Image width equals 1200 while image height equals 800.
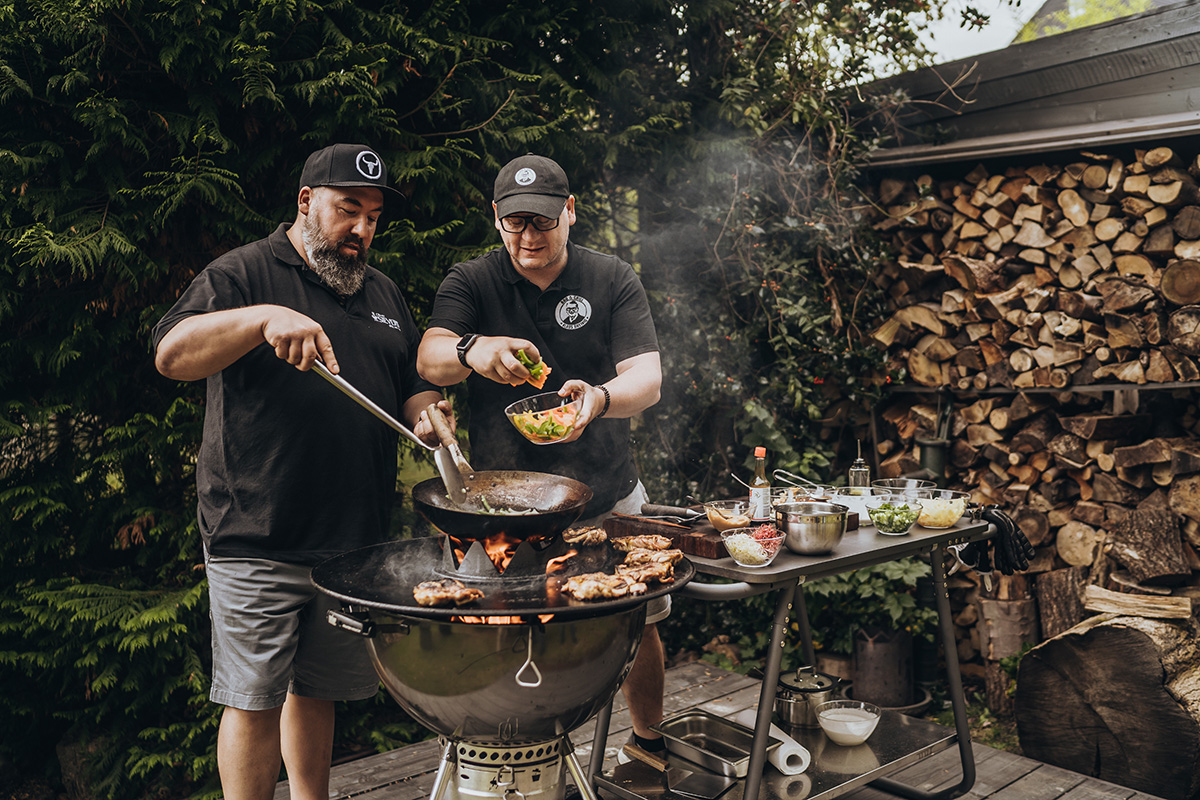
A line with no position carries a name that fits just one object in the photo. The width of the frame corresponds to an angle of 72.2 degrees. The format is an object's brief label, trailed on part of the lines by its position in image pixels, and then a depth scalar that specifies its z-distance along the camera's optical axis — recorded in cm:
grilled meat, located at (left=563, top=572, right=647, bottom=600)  192
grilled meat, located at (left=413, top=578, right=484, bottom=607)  187
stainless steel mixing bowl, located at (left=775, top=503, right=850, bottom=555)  256
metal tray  284
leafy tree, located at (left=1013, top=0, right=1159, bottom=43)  905
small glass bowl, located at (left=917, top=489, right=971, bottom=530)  300
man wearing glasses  281
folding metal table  242
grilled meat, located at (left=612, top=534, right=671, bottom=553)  248
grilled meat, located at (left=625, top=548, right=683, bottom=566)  225
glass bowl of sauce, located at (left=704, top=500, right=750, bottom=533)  264
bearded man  234
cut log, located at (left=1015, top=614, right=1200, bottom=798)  336
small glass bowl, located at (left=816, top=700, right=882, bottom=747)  301
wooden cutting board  252
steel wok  206
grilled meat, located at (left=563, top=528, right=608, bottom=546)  254
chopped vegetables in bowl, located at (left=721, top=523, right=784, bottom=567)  238
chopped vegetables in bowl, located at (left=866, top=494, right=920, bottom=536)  286
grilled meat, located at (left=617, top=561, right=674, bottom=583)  209
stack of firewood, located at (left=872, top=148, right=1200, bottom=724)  379
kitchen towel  283
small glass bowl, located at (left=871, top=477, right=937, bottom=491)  332
